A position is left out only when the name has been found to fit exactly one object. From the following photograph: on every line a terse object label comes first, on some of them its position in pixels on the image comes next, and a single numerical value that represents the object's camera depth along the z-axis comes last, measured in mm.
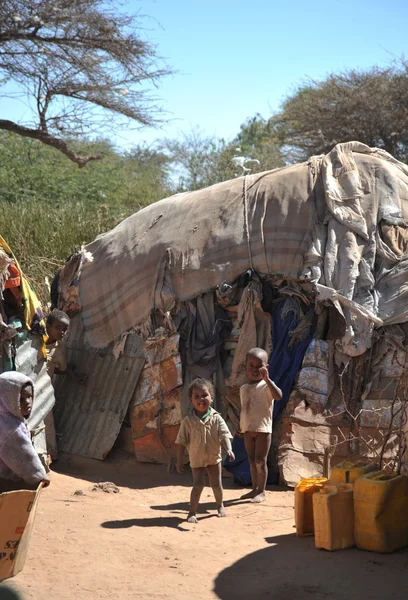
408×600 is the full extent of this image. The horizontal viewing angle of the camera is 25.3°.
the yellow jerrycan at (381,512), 5699
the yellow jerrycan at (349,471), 6254
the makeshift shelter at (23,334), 8008
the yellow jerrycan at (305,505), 6320
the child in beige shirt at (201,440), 7000
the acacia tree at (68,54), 15203
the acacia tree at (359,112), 20766
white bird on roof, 10395
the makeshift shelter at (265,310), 8516
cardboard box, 4625
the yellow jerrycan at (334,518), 5824
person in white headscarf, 5016
